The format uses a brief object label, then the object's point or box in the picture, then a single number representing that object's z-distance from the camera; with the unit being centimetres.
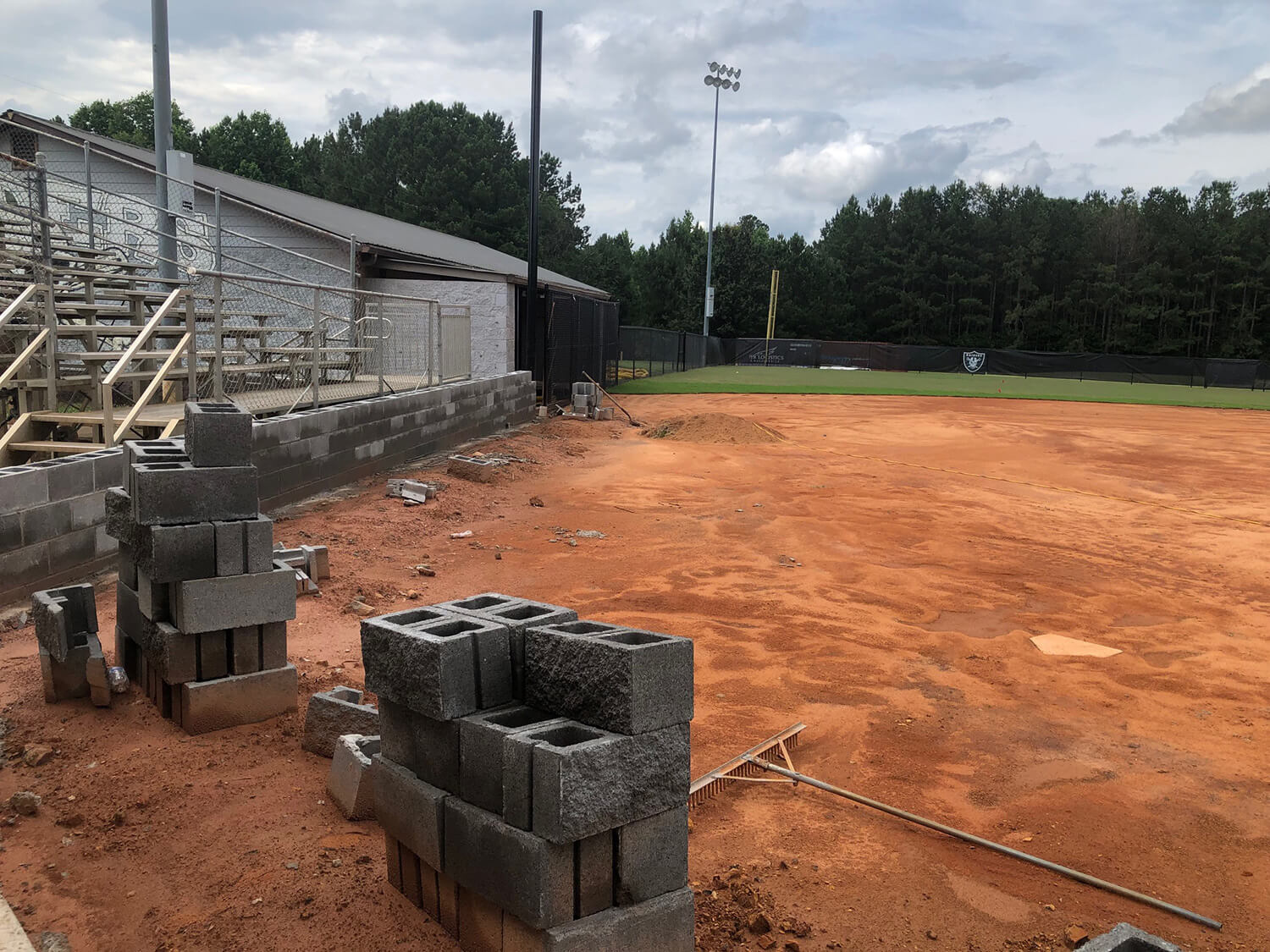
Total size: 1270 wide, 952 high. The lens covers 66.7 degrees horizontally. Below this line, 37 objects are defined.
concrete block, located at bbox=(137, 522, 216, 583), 534
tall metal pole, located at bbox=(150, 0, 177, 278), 1390
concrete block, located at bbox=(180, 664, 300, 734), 531
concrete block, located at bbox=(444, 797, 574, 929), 316
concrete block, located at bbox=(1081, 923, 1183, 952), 333
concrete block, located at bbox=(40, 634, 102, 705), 552
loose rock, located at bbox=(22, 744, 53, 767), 489
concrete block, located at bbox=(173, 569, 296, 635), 530
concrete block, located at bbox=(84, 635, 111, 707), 551
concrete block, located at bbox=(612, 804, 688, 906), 333
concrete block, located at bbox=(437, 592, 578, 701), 369
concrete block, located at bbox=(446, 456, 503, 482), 1418
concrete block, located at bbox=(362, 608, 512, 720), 348
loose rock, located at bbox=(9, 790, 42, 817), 440
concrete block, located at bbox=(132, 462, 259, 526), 543
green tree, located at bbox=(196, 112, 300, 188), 6694
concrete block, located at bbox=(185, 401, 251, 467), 564
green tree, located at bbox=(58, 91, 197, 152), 6919
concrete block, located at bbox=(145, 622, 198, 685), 528
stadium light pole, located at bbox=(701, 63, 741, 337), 5175
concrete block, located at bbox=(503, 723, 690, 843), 310
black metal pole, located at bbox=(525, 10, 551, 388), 2195
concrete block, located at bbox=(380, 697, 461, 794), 357
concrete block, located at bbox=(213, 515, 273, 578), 545
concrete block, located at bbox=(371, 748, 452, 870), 357
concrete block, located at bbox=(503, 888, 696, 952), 320
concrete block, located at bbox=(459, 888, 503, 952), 342
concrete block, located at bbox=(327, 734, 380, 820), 441
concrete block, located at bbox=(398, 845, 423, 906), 380
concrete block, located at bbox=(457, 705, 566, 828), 336
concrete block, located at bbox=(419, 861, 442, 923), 370
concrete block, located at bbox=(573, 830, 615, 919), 325
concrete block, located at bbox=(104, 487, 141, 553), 568
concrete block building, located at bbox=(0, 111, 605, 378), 2139
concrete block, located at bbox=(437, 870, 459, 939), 361
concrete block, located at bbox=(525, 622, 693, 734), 325
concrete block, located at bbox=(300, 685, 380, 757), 495
